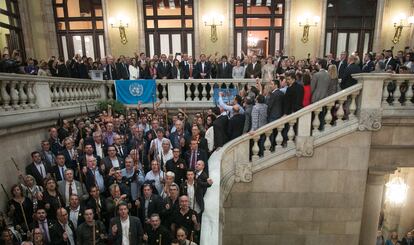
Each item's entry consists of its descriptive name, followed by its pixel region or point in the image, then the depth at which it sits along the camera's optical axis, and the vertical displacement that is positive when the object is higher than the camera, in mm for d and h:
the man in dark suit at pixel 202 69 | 9758 -143
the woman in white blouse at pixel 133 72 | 9945 -218
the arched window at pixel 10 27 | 11242 +1692
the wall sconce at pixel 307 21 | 12305 +1845
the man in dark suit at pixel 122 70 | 9836 -138
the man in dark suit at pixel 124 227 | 4066 -2351
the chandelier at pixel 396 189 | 7879 -3610
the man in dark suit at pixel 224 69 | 9688 -154
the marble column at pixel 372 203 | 6438 -3385
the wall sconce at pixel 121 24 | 12461 +1865
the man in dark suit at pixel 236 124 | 6160 -1317
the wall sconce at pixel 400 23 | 12023 +1675
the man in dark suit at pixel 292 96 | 6074 -709
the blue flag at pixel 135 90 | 9312 -805
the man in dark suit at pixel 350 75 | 6816 -296
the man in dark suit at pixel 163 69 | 9789 -141
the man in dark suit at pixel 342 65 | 8281 -64
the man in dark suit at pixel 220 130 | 6137 -1420
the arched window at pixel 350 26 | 12570 +1669
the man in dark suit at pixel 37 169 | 5234 -1907
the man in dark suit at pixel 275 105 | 6188 -907
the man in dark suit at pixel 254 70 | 9477 -195
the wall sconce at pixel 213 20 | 12367 +1958
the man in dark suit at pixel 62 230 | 4129 -2431
